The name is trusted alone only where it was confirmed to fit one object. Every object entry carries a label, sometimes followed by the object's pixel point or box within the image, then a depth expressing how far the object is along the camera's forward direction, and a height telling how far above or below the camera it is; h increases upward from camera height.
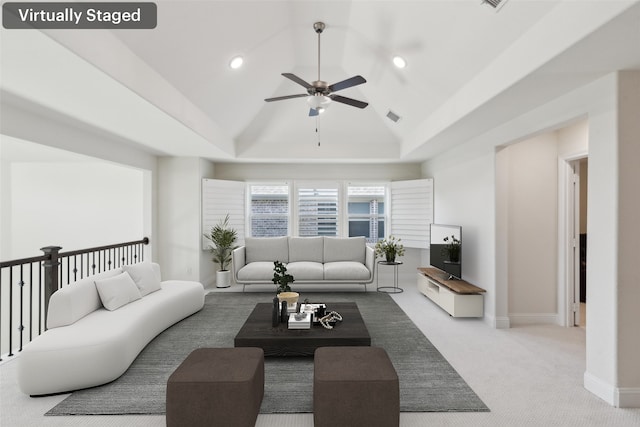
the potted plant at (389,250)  6.01 -0.68
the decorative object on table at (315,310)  3.55 -1.09
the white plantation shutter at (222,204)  6.22 +0.17
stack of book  3.28 -1.09
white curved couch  2.54 -1.07
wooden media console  4.30 -1.13
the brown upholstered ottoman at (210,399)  2.02 -1.15
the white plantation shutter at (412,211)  6.38 +0.05
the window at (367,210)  7.23 +0.07
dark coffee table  3.07 -1.17
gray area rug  2.42 -1.41
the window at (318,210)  7.19 +0.07
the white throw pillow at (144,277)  3.95 -0.79
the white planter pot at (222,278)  6.16 -1.23
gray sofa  5.71 -0.78
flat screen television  4.62 -0.53
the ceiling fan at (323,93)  3.10 +1.23
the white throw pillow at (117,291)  3.38 -0.84
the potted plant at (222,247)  6.18 -0.67
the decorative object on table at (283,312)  3.46 -1.05
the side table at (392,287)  5.88 -1.39
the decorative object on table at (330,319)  3.38 -1.12
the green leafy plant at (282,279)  3.68 -0.74
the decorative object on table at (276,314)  3.35 -1.04
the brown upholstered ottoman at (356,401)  2.03 -1.16
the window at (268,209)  7.19 +0.08
